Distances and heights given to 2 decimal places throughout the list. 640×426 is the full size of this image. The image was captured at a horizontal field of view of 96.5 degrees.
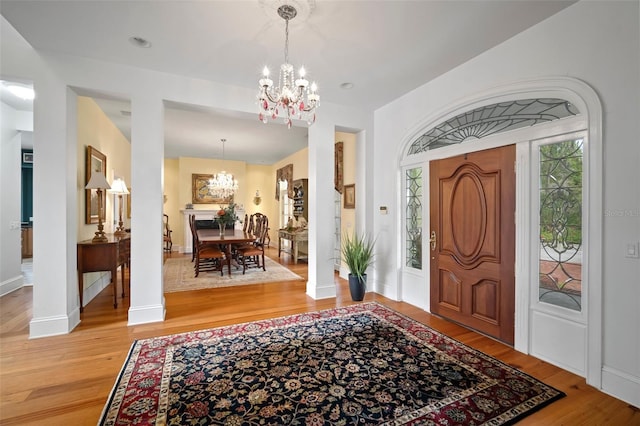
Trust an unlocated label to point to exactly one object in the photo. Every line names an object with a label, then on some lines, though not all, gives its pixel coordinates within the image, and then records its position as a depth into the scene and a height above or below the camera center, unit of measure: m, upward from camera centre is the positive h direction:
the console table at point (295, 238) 6.89 -0.69
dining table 5.52 -0.57
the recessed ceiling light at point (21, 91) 3.85 +1.64
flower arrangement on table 6.35 -0.17
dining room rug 4.89 -1.28
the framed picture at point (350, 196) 5.35 +0.28
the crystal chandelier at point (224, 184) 7.84 +0.74
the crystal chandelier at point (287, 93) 2.32 +1.01
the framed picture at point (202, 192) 8.98 +0.57
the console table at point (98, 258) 3.44 -0.60
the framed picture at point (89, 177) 3.97 +0.45
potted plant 4.15 -0.81
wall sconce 10.19 +0.36
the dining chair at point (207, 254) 5.45 -0.84
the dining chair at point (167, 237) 8.34 -0.78
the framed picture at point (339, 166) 5.86 +0.92
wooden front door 2.80 -0.32
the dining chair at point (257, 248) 5.82 -0.81
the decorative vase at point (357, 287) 4.14 -1.12
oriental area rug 1.80 -1.29
